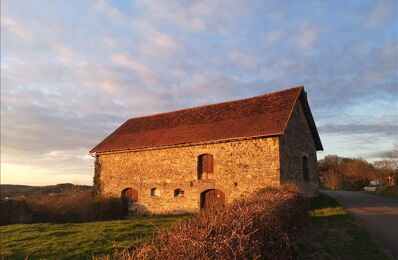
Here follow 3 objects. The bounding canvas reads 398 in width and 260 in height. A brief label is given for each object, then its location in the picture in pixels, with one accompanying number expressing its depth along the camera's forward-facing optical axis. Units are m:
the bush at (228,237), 4.11
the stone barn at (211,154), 18.16
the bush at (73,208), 20.50
